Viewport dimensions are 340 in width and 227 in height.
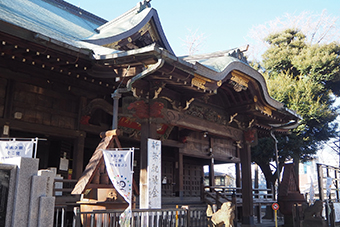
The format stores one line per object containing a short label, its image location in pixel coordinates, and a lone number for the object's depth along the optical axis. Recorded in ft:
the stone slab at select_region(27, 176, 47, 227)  15.69
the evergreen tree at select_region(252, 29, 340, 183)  69.36
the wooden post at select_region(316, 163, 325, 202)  43.75
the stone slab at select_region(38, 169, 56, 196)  16.84
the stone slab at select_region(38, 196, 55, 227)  15.87
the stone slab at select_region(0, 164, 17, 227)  15.13
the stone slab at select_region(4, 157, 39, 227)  15.37
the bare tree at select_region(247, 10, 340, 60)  91.25
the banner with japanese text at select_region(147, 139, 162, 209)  26.25
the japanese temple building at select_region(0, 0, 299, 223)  24.08
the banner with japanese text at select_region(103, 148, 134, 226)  21.35
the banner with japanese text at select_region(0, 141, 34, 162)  22.58
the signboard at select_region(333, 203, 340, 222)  42.62
